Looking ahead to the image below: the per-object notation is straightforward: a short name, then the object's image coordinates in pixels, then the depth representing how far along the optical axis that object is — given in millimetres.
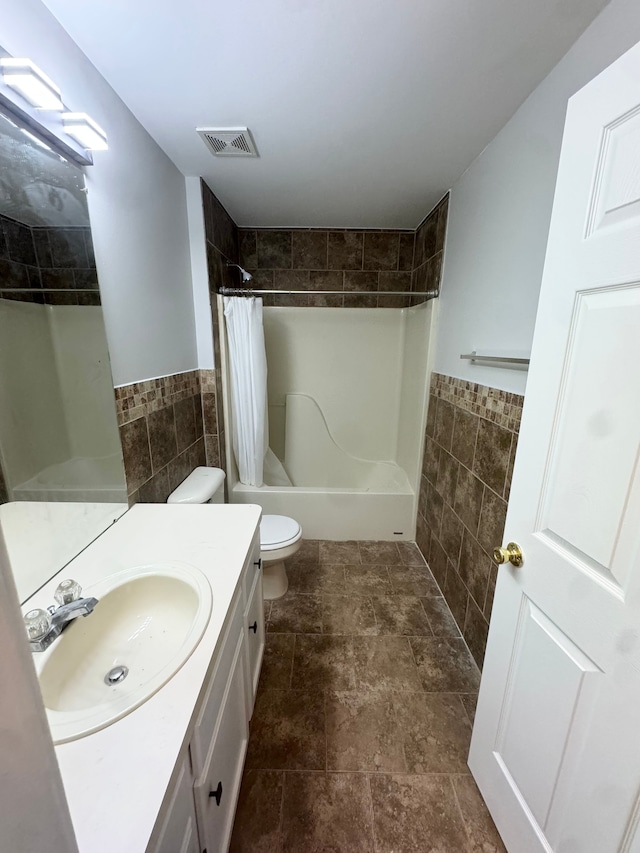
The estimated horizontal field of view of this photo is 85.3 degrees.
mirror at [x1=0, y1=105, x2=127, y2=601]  890
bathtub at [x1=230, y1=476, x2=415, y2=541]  2549
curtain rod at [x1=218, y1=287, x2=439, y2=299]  2232
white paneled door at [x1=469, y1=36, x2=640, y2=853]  648
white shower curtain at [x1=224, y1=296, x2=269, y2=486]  2281
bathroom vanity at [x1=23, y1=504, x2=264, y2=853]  537
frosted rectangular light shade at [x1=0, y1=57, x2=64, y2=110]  843
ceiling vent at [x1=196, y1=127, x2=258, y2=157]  1486
